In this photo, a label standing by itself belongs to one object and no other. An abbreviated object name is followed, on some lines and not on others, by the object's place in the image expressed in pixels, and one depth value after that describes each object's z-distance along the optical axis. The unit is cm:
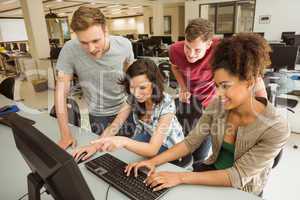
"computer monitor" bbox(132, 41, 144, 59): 516
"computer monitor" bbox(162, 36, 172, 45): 676
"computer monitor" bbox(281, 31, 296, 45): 478
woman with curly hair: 91
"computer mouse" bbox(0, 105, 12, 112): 194
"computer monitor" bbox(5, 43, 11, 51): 1052
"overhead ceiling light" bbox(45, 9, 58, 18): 555
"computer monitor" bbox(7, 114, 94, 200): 49
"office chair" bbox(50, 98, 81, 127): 175
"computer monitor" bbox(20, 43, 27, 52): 940
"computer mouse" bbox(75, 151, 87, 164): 115
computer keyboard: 88
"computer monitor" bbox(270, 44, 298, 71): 345
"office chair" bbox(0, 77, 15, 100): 266
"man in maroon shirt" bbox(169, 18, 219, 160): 158
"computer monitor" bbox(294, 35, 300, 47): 464
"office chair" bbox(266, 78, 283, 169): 218
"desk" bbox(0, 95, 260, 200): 88
